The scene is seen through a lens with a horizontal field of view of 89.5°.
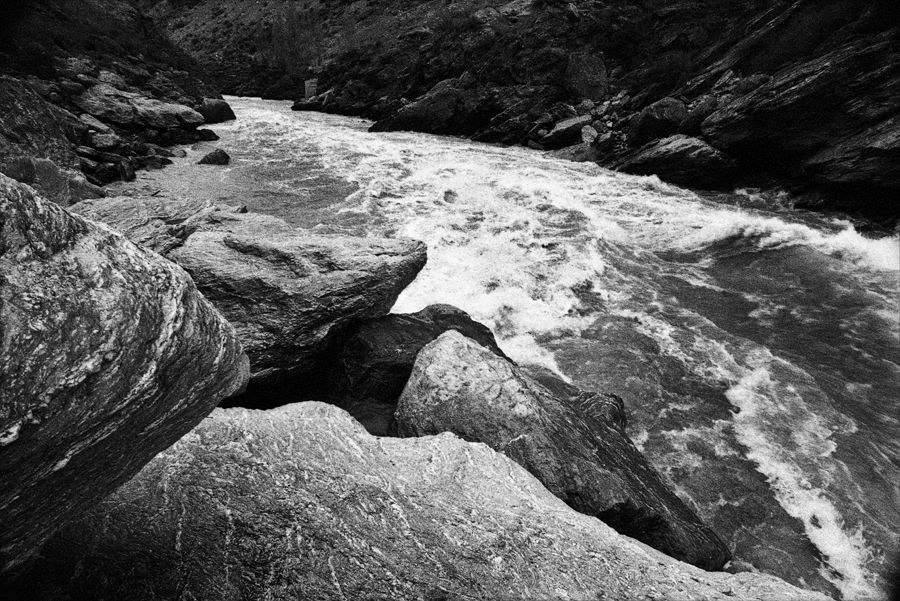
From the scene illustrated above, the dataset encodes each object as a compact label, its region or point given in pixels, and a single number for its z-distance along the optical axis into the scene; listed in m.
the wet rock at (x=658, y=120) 23.89
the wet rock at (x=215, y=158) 21.42
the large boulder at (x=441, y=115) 33.53
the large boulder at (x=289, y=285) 7.11
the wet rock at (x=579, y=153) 25.45
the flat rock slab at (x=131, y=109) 23.89
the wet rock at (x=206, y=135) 26.56
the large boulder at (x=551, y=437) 5.62
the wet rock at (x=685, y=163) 20.34
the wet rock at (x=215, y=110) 32.31
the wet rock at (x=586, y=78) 32.75
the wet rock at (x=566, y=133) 28.48
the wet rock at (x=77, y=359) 2.18
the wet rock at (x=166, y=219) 8.16
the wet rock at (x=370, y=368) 7.20
